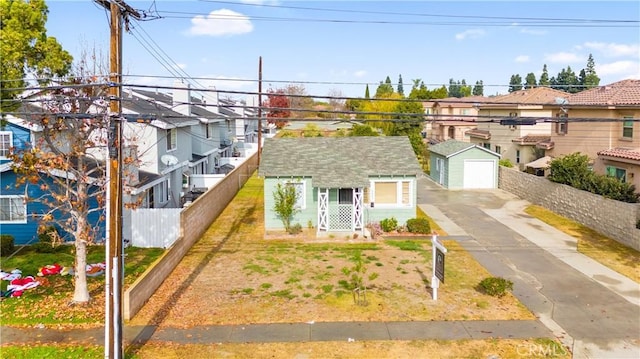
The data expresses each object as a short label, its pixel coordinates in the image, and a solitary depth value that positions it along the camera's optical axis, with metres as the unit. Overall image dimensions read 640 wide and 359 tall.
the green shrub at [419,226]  23.81
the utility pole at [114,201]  10.95
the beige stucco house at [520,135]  41.44
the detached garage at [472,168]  37.72
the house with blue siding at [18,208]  21.25
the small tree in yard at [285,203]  23.53
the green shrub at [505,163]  39.69
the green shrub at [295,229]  23.75
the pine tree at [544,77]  135.12
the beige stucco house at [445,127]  62.61
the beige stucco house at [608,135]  25.80
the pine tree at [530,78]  156.75
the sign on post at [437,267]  14.95
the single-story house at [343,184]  23.38
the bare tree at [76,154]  14.34
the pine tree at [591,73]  130.12
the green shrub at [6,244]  19.81
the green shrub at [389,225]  24.22
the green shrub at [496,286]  15.27
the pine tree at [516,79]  170.62
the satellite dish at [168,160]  27.74
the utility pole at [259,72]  42.44
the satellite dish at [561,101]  32.38
